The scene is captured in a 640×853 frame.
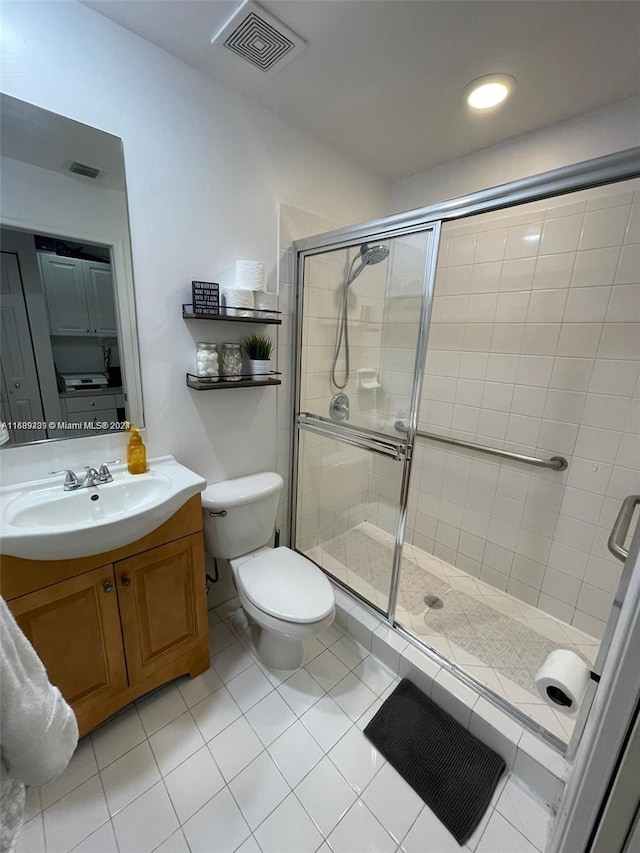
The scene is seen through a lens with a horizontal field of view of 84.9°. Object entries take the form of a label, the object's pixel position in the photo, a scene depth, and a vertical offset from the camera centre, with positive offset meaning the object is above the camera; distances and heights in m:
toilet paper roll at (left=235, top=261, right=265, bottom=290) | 1.49 +0.27
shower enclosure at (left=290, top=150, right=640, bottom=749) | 1.49 -0.35
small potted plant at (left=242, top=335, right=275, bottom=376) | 1.60 -0.06
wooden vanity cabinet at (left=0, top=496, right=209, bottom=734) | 1.01 -0.91
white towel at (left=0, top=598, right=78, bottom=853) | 0.56 -0.66
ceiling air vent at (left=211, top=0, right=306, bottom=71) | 1.06 +0.95
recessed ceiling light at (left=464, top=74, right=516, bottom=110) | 1.27 +0.95
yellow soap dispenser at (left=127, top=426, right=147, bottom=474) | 1.34 -0.45
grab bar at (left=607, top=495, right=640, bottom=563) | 0.90 -0.48
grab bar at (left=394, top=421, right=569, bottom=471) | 1.69 -0.54
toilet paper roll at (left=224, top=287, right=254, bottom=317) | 1.46 +0.15
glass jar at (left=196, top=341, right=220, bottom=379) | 1.45 -0.09
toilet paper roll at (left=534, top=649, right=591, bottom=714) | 1.04 -0.96
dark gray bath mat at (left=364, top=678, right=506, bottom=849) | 1.10 -1.40
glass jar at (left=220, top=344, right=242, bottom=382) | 1.52 -0.11
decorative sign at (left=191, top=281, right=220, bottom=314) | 1.38 +0.15
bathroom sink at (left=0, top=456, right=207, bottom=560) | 0.92 -0.54
